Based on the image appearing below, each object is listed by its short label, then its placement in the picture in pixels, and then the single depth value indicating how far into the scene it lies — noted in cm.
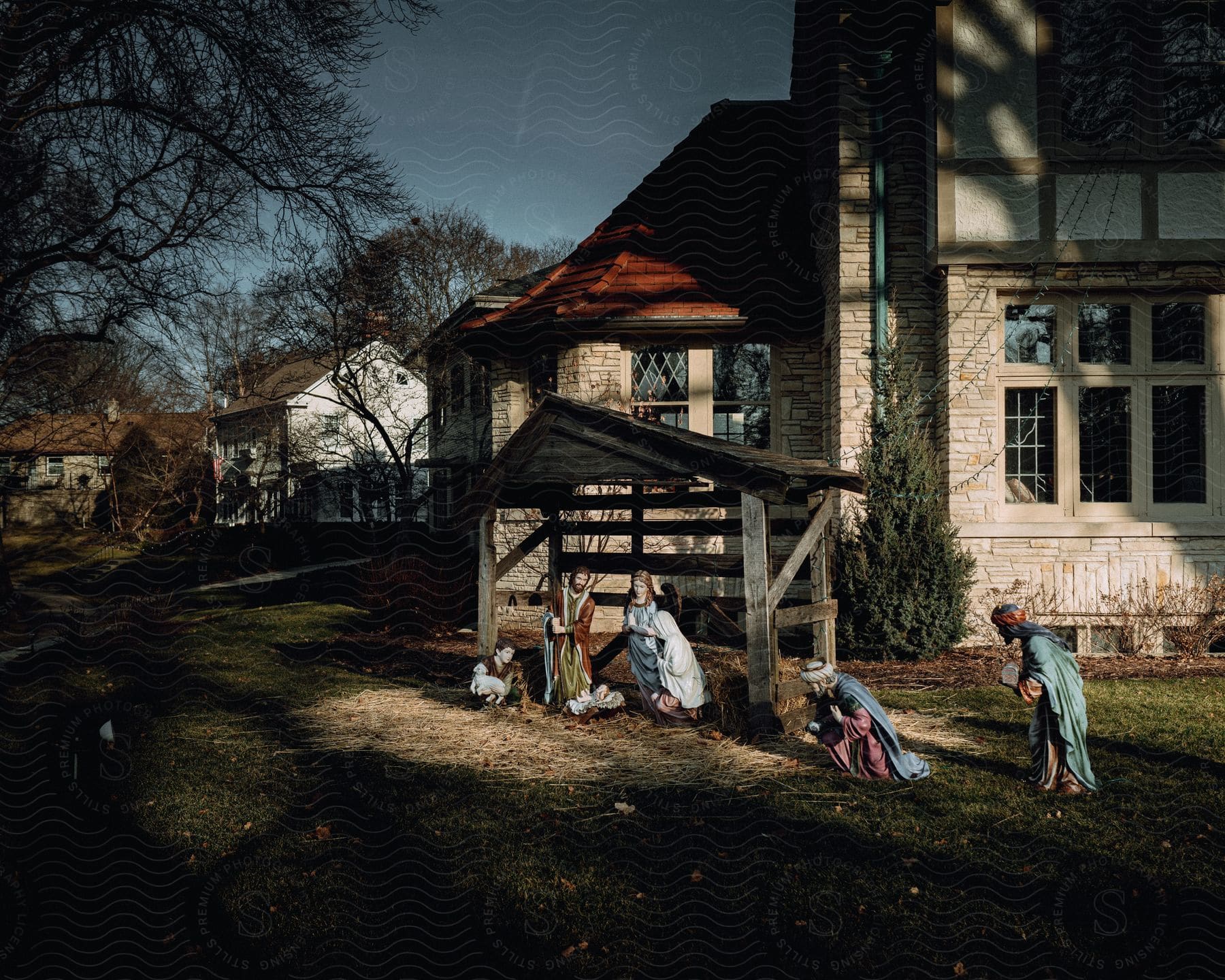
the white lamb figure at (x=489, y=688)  968
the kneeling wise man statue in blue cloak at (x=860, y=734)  694
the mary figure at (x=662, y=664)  879
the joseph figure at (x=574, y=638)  964
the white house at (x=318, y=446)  2412
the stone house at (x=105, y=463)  3462
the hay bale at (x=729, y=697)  850
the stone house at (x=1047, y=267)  1176
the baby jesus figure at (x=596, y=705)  925
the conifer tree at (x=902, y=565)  1164
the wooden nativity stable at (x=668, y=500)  831
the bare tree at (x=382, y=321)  1417
